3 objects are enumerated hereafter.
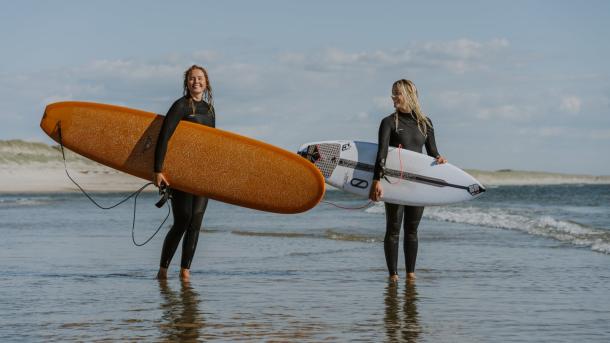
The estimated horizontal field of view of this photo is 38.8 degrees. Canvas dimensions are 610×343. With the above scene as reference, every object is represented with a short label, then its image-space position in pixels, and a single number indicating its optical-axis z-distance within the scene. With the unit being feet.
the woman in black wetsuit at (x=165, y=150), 21.67
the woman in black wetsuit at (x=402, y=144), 22.39
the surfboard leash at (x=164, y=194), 21.76
